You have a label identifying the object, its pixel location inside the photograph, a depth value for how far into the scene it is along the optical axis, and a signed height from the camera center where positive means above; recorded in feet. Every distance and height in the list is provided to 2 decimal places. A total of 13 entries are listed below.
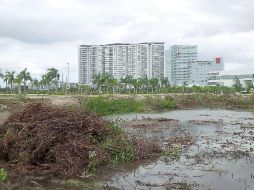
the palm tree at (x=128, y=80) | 210.30 +7.03
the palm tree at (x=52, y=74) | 194.78 +10.57
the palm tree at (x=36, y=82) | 211.51 +4.93
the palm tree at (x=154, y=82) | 215.12 +5.68
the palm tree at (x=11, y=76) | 178.21 +8.29
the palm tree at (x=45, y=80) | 194.93 +6.34
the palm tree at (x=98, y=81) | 189.69 +5.78
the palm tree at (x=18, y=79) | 169.02 +5.82
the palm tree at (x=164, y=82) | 231.57 +6.15
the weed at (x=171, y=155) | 26.23 -6.38
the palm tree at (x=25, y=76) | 176.71 +8.41
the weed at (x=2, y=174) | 16.37 -5.08
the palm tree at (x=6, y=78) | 180.26 +7.15
